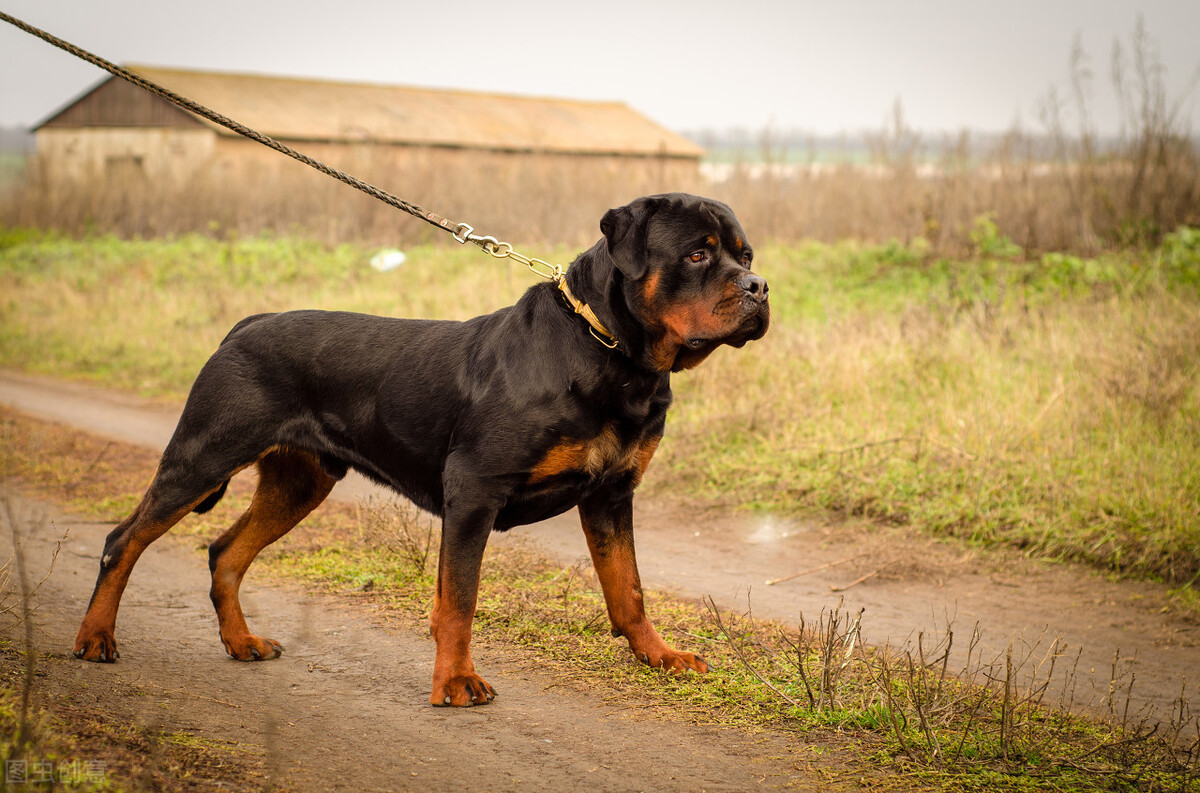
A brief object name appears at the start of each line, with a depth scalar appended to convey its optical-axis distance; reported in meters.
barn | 20.72
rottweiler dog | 3.43
